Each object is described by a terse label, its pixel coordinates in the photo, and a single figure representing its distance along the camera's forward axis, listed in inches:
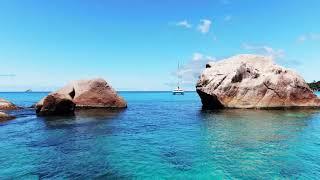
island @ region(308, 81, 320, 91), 3643.7
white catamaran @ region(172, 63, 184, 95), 3780.0
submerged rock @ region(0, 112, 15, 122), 816.4
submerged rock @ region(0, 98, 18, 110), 1176.7
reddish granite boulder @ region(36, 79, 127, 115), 1123.8
